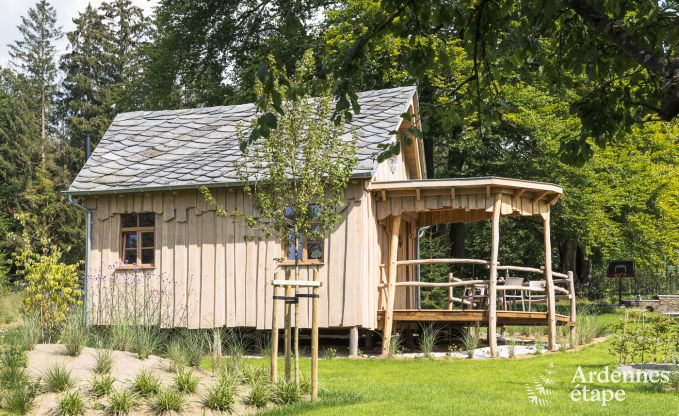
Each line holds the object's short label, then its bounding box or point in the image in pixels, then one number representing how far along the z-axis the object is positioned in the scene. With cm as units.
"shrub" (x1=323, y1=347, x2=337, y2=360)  1631
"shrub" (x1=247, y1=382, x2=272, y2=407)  999
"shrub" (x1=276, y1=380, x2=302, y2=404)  1023
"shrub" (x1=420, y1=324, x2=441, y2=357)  1588
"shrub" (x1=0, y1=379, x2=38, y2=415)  946
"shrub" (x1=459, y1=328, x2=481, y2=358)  1566
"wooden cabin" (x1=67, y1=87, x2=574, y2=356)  1661
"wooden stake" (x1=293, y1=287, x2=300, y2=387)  1033
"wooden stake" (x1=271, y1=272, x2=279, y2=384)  1023
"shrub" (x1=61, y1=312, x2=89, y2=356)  1116
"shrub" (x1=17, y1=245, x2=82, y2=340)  1340
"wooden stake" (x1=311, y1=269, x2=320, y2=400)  1019
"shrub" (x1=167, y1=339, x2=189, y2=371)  1073
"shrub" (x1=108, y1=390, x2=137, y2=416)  940
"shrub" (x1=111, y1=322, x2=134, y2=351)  1189
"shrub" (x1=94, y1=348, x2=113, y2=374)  1049
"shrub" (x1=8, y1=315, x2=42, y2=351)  1152
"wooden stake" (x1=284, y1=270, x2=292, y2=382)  1062
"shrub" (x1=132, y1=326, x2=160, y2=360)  1133
